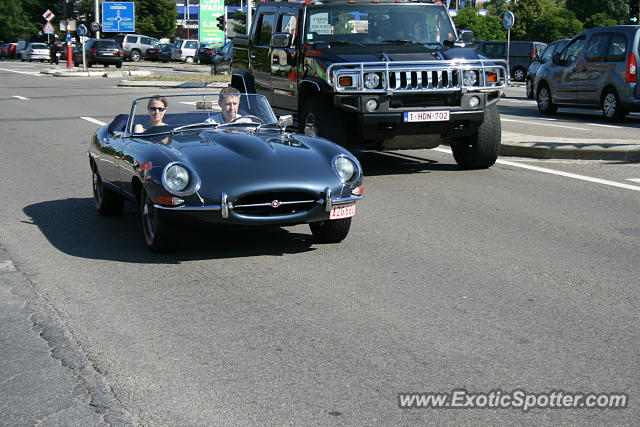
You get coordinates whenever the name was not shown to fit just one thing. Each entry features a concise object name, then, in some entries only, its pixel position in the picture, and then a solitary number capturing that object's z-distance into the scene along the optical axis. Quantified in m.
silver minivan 19.05
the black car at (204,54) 62.91
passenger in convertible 8.21
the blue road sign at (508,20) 30.59
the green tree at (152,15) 103.56
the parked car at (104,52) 56.44
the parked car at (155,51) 72.31
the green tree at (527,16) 61.87
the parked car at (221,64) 41.88
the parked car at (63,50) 69.38
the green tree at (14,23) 113.88
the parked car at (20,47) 82.21
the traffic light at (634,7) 29.66
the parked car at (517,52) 42.50
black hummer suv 10.88
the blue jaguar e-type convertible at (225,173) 6.80
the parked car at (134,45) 72.00
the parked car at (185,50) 70.50
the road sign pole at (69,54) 52.14
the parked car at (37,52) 74.69
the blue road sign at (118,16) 86.69
